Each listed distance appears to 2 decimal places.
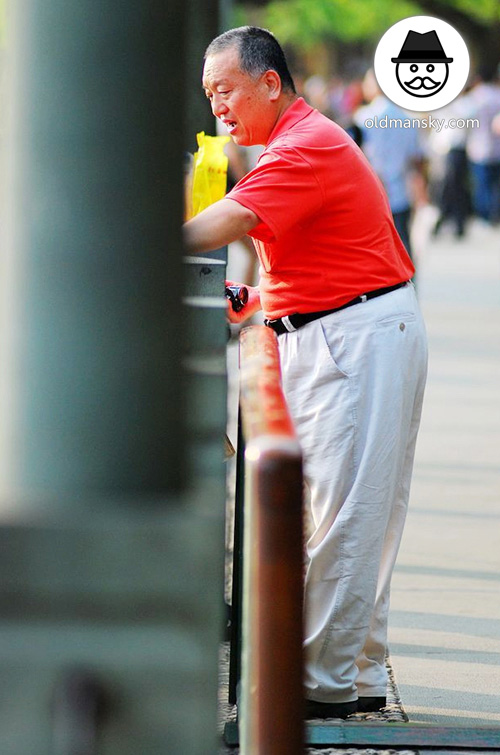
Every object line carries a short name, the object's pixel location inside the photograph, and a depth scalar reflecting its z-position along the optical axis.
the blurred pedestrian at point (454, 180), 48.00
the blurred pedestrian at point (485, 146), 47.25
